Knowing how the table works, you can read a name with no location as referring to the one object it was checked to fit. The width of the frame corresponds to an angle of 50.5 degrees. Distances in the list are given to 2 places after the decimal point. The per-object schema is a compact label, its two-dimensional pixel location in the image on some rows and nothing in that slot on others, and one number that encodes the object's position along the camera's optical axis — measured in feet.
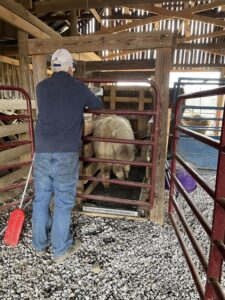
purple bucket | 12.74
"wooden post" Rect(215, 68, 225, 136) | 29.33
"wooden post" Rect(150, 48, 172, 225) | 8.53
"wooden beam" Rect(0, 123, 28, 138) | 11.94
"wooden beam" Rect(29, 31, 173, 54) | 8.37
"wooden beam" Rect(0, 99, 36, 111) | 11.39
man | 7.09
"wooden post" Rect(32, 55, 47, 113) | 9.68
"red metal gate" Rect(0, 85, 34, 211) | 9.47
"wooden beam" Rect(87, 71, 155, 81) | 20.35
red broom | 8.27
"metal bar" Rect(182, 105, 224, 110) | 16.19
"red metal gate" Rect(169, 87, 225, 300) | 4.63
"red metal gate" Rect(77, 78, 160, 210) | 8.46
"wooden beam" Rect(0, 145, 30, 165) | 12.55
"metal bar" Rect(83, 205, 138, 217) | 10.07
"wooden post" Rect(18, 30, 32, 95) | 14.05
